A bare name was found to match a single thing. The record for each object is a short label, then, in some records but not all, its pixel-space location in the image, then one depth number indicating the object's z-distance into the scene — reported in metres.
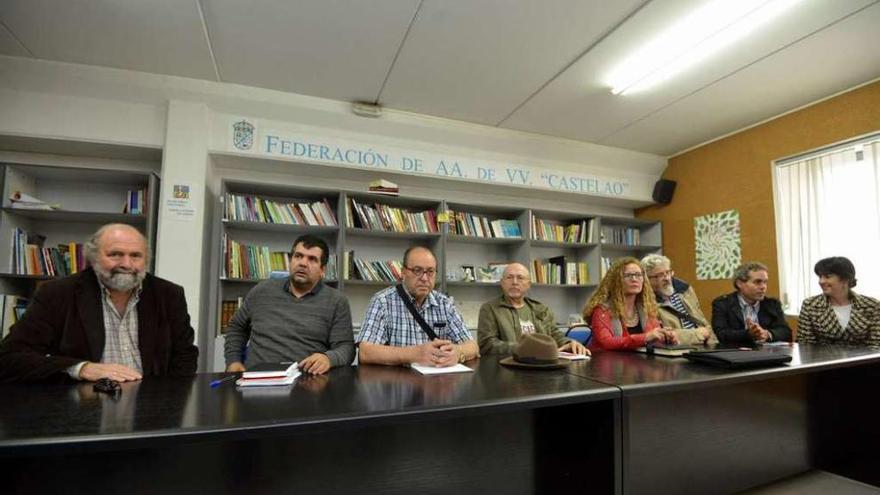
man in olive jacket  2.36
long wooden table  0.84
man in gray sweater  2.03
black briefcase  1.37
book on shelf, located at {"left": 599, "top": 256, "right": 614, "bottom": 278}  4.24
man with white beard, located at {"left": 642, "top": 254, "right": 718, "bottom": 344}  2.50
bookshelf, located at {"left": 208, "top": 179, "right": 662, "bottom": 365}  3.34
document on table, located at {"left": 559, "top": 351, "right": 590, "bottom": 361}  1.65
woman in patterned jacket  2.39
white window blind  2.99
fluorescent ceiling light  2.23
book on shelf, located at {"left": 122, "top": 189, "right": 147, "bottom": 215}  2.96
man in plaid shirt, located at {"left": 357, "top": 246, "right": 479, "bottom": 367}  1.83
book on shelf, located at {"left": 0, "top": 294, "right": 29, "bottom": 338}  2.56
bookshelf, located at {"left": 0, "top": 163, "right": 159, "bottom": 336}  2.64
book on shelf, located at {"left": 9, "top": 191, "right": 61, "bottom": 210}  2.65
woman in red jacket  2.18
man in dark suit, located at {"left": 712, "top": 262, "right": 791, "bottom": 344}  2.65
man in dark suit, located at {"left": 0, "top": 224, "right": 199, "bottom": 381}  1.45
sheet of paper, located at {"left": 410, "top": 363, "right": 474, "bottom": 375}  1.36
